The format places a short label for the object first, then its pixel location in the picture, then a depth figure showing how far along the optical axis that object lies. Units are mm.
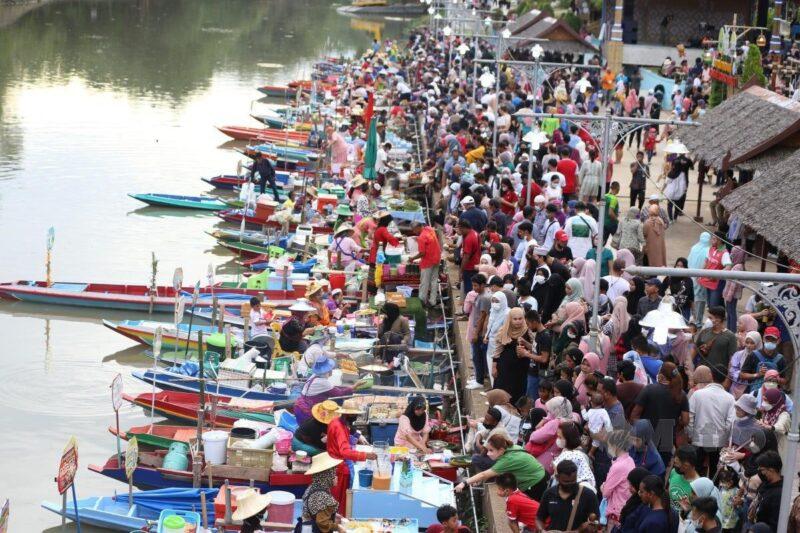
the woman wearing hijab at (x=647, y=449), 10180
